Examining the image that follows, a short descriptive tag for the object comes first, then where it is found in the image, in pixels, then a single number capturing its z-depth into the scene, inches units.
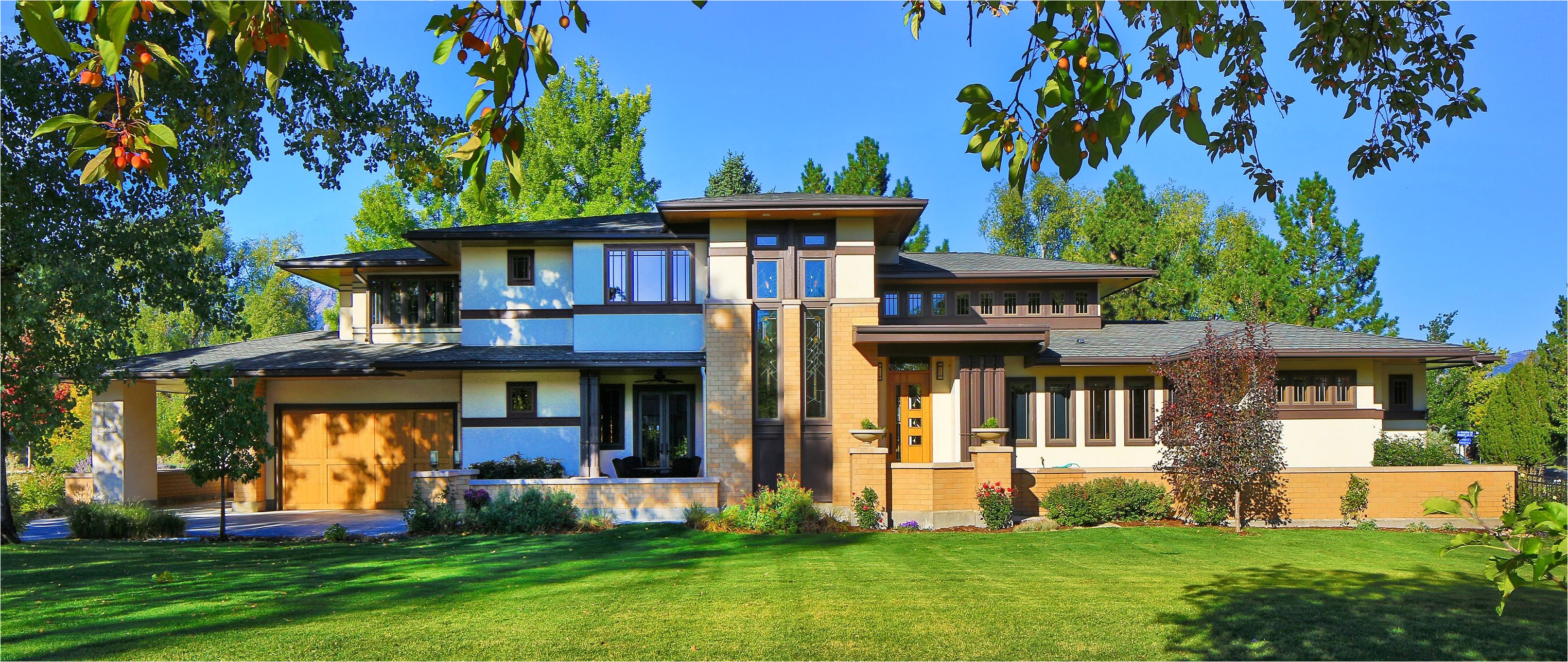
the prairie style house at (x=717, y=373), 714.2
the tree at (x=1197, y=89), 147.6
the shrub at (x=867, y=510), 661.3
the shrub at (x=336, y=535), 608.4
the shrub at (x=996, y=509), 654.5
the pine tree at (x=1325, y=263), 1151.6
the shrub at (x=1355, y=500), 679.7
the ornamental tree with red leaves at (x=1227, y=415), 626.5
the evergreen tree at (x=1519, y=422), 979.9
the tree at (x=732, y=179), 1418.6
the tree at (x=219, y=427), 621.0
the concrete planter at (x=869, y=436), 693.3
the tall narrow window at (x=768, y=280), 722.8
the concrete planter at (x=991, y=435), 693.9
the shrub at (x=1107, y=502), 668.1
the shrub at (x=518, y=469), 726.5
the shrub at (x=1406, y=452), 781.3
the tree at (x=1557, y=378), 952.3
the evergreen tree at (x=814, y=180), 1336.1
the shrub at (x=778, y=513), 643.5
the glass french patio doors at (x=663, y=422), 795.4
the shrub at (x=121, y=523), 639.8
